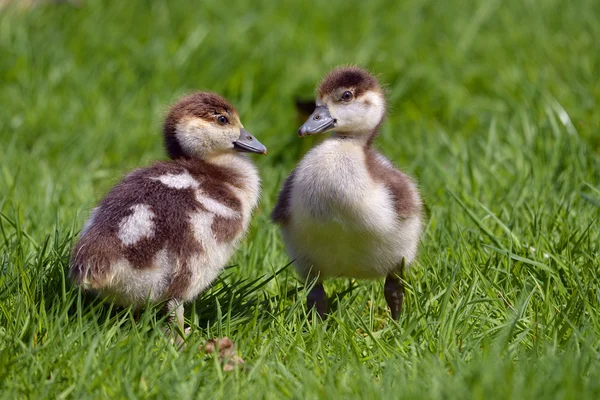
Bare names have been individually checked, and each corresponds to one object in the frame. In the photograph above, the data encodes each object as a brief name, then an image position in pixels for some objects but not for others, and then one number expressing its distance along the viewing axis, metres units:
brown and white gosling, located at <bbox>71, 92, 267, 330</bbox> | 7.15
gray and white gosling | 7.75
